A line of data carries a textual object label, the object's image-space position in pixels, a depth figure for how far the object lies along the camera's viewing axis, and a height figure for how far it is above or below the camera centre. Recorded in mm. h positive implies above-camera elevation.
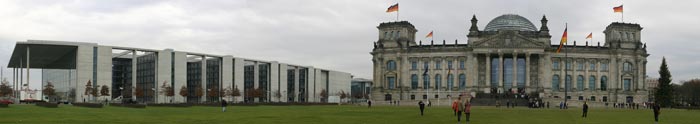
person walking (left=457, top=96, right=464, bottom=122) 41600 -1535
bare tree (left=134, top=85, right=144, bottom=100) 133175 -2448
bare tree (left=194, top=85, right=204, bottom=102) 138375 -2535
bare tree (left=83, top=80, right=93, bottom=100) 122606 -1624
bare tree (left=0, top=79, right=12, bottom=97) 123419 -1964
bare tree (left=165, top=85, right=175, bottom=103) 132000 -2277
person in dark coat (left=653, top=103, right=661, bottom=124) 43781 -1767
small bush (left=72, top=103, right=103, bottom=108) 73962 -2749
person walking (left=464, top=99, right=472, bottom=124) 40750 -1597
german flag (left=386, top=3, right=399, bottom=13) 127356 +11848
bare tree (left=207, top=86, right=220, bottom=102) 142500 -2611
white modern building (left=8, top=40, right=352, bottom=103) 131750 +1266
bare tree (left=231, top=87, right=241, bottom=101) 142662 -2653
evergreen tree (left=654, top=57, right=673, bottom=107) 118438 -1533
